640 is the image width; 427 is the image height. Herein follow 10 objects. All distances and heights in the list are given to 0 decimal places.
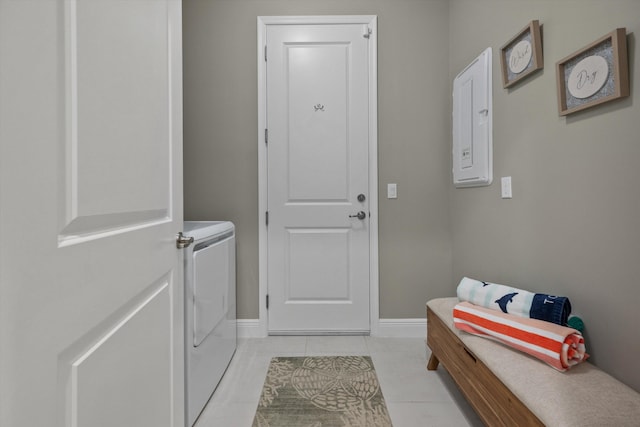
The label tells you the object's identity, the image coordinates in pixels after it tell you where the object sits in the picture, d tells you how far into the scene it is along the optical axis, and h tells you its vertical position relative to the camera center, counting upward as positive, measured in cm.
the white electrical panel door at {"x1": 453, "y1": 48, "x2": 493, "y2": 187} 200 +53
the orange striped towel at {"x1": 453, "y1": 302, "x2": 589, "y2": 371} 113 -46
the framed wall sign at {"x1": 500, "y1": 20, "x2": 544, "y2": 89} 153 +73
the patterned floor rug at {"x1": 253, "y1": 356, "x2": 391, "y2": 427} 162 -98
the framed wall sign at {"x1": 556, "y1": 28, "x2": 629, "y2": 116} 111 +47
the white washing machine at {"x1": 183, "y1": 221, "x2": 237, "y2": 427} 152 -52
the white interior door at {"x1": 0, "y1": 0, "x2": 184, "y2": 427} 42 -1
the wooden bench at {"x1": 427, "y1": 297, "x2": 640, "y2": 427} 93 -55
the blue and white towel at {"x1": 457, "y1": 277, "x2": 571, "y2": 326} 129 -39
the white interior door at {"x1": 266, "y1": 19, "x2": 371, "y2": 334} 260 +23
